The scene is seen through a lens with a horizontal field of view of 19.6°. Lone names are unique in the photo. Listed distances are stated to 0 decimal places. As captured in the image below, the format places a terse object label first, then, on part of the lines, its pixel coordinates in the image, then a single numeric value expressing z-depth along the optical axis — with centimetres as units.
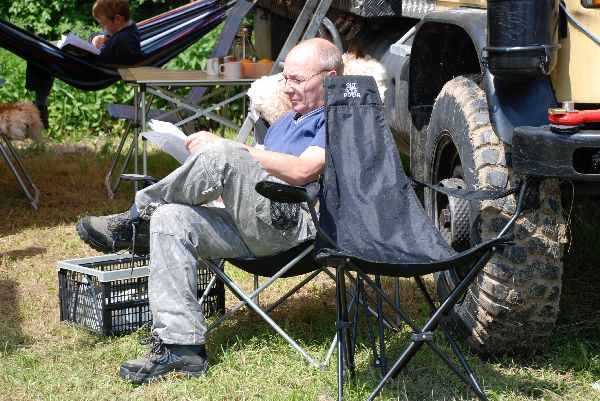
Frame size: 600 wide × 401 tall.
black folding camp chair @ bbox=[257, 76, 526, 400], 511
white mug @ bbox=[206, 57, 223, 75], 1132
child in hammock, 1211
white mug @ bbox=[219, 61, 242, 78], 1112
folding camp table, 1078
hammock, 1177
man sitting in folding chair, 567
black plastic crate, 662
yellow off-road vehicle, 495
